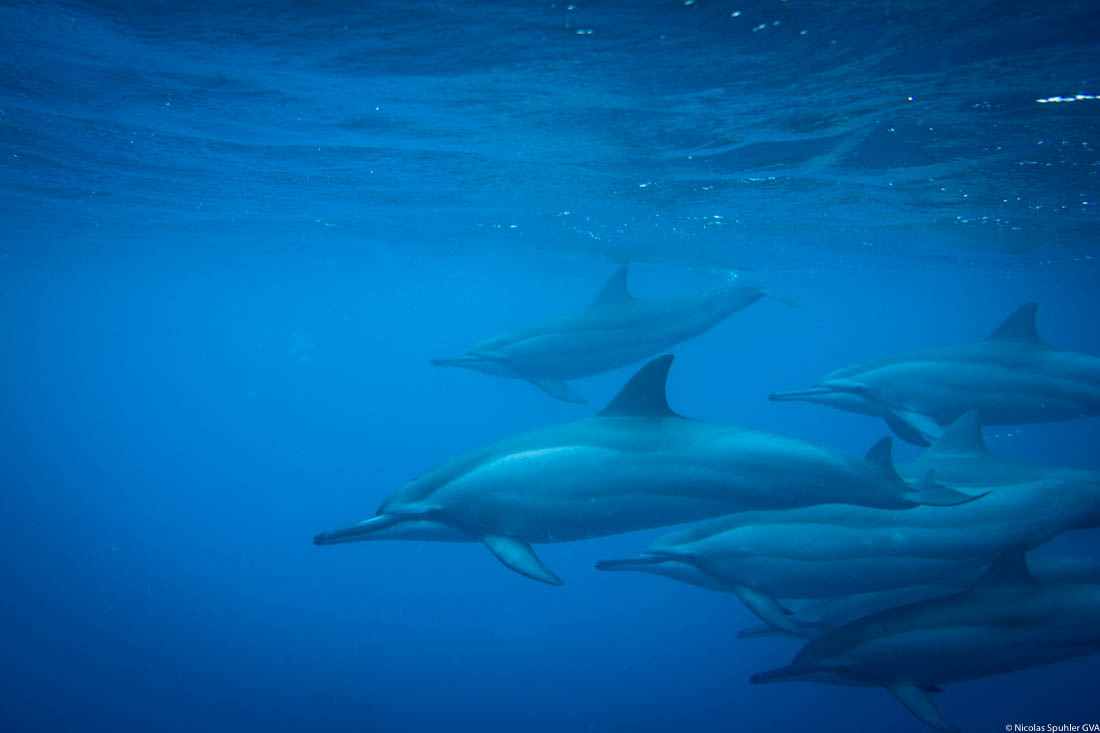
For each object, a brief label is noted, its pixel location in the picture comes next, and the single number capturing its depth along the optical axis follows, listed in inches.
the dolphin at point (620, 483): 195.9
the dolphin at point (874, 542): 217.0
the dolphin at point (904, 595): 239.9
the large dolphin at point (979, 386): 333.7
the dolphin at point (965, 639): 204.5
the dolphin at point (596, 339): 415.8
